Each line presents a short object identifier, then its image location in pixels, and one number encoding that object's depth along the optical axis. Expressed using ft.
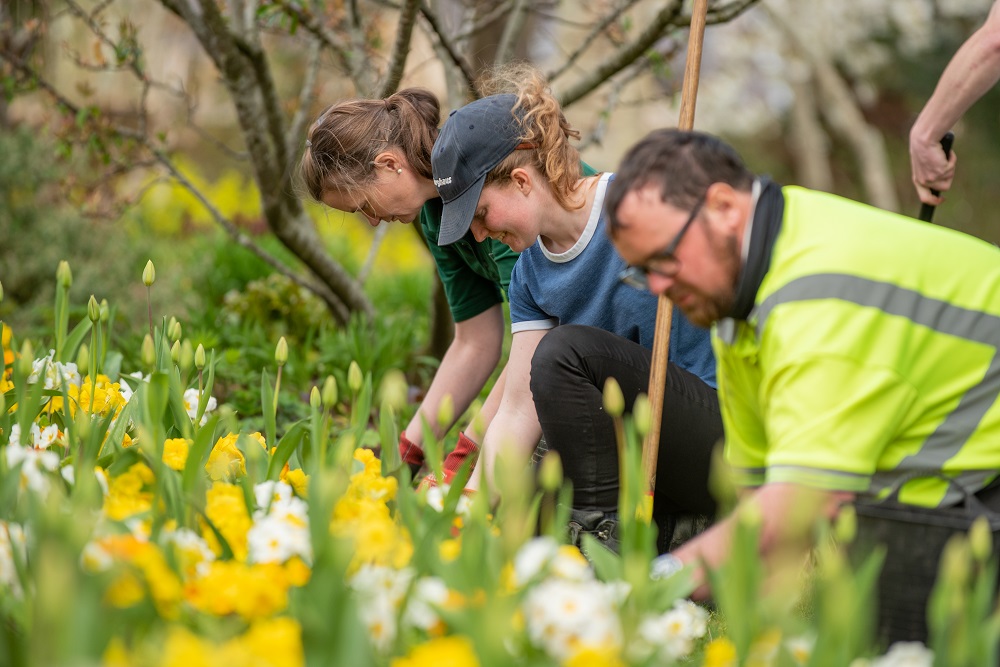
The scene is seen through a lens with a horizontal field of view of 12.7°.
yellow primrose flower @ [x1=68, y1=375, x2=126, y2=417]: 25.77
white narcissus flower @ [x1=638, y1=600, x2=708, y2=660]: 22.98
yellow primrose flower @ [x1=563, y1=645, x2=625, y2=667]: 22.51
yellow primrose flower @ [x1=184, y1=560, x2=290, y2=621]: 22.93
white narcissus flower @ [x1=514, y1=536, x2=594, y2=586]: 23.03
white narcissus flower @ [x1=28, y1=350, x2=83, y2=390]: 26.07
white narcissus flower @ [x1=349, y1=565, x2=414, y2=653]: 22.95
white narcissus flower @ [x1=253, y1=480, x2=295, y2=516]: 24.14
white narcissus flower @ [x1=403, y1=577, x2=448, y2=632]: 23.03
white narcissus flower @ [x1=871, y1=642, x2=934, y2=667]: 22.85
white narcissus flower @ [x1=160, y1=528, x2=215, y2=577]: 23.42
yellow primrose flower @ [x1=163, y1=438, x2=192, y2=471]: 24.63
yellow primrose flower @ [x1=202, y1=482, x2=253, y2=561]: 23.81
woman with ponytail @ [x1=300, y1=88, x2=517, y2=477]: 26.07
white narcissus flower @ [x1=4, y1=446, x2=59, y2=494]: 23.81
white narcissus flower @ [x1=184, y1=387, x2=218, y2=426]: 25.99
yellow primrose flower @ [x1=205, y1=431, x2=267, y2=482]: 24.77
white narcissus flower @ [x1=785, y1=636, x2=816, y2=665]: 22.86
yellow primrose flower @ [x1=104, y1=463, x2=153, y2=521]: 24.22
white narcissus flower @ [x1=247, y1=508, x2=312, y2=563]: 23.41
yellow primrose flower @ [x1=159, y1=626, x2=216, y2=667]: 20.77
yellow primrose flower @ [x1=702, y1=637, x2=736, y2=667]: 22.97
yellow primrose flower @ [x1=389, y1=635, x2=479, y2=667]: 22.26
